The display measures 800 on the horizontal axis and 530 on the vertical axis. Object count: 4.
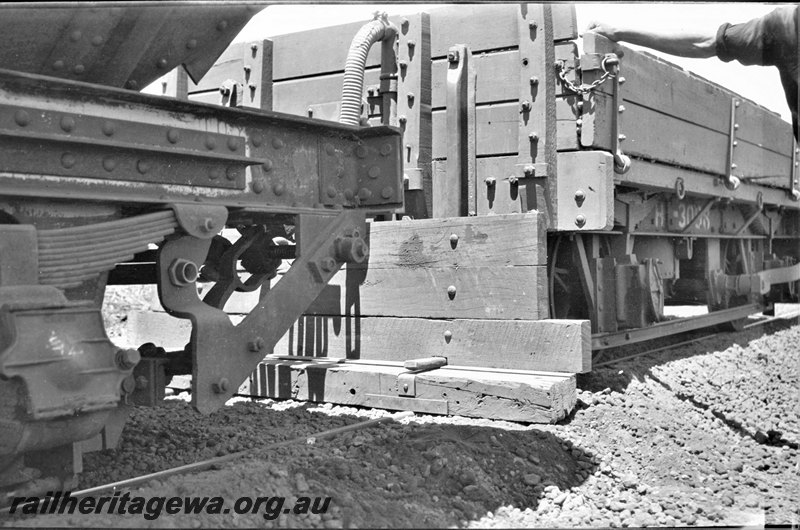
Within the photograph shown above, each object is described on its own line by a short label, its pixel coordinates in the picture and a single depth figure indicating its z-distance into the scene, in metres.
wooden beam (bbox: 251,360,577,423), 5.18
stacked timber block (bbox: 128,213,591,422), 5.35
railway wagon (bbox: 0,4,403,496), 3.25
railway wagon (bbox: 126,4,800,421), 5.48
